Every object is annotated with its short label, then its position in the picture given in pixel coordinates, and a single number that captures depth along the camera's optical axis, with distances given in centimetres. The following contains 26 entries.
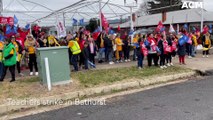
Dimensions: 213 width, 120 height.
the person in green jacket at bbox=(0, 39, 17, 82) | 905
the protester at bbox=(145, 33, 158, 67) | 1144
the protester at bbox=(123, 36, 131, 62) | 1422
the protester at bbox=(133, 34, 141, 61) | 1443
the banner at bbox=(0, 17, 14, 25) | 1488
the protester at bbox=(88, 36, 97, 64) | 1241
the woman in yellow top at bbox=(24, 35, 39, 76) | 1038
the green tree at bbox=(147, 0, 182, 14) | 6850
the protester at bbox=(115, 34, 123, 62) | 1382
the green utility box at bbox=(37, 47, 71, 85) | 801
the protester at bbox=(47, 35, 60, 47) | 1236
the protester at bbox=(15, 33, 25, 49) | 1243
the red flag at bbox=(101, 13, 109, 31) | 1589
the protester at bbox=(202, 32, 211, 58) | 1478
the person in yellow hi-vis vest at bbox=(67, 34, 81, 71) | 1073
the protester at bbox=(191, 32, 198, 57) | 1582
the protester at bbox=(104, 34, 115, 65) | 1342
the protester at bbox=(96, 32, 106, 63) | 1391
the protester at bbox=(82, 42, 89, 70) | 1149
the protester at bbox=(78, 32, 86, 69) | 1153
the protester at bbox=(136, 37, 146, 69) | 1136
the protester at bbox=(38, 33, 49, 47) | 1168
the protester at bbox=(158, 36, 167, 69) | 1150
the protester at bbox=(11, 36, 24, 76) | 1025
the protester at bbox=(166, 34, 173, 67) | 1165
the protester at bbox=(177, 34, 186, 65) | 1256
